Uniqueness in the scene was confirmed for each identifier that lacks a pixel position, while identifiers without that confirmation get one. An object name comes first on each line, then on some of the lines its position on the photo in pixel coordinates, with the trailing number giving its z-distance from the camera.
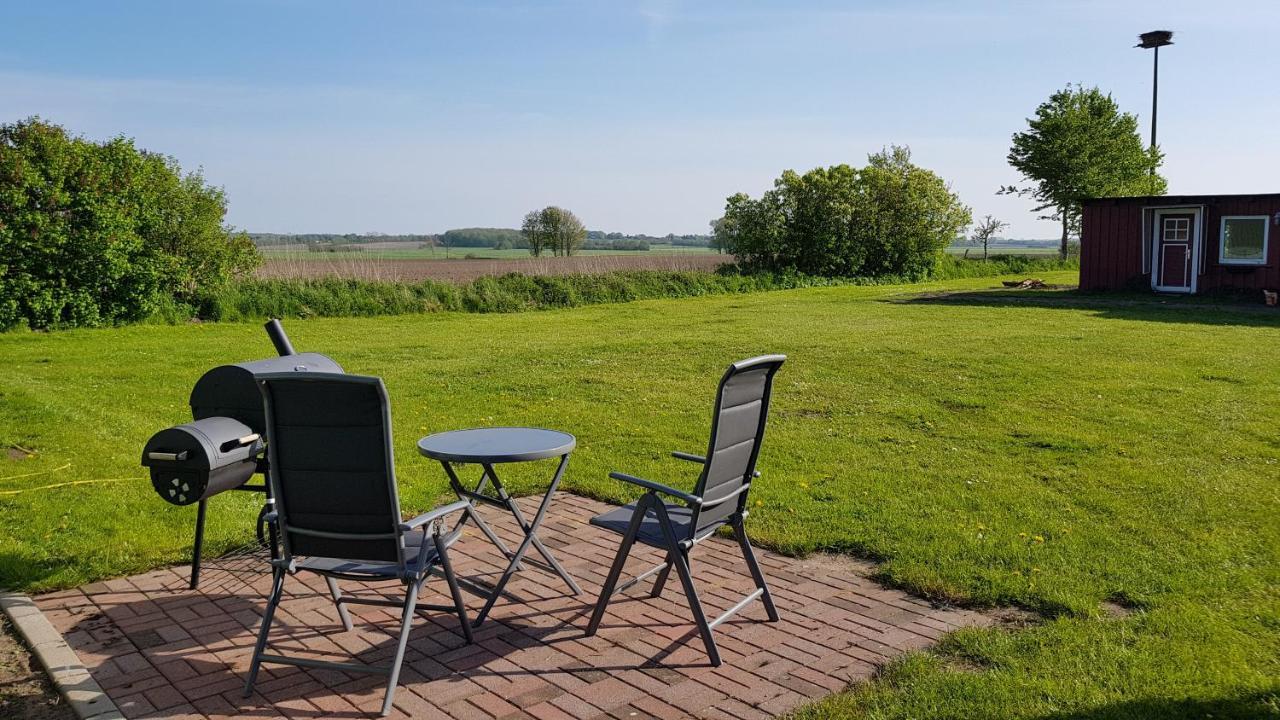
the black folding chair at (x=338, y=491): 3.70
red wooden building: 24.31
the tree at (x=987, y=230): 54.22
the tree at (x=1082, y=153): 44.88
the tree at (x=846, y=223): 35.91
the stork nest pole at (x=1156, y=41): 43.44
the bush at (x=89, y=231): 17.58
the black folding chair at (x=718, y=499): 4.11
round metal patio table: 4.63
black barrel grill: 4.58
